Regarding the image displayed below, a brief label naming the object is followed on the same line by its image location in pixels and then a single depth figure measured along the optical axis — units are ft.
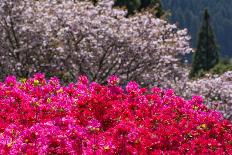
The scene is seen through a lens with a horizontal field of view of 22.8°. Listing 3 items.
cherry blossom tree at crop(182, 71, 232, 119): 69.10
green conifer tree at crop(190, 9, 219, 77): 197.82
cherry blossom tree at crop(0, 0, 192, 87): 63.62
